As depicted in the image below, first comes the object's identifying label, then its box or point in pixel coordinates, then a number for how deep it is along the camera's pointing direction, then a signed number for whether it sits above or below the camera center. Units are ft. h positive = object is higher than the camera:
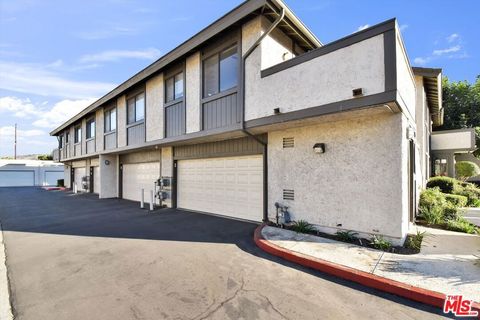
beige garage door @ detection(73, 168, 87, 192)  72.92 -3.60
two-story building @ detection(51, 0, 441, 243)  16.49 +3.72
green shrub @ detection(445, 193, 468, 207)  28.40 -4.40
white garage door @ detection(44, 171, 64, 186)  114.11 -5.83
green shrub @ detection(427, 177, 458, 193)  36.35 -3.20
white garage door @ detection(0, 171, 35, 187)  105.09 -5.97
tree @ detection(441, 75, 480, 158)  81.66 +19.86
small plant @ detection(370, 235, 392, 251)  16.11 -5.42
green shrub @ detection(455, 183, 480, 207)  34.07 -4.41
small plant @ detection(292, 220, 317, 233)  20.52 -5.46
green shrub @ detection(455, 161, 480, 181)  54.70 -1.65
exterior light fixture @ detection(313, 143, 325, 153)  19.83 +1.28
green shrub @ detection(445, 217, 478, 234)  20.83 -5.61
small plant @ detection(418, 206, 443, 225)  23.45 -5.17
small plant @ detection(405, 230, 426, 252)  16.03 -5.49
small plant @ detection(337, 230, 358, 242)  18.02 -5.46
